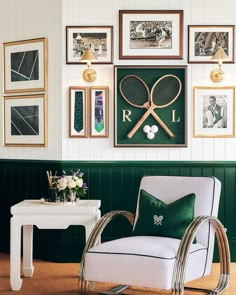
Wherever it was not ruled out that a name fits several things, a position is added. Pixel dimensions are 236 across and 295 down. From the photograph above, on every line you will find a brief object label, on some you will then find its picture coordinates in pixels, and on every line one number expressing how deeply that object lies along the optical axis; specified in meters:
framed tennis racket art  4.83
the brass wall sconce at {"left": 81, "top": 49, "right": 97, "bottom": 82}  4.81
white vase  4.24
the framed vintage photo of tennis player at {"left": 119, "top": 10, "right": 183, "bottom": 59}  4.82
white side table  4.05
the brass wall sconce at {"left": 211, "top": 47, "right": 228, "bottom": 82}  4.64
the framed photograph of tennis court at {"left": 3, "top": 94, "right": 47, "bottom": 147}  4.93
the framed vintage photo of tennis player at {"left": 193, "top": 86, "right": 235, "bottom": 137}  4.83
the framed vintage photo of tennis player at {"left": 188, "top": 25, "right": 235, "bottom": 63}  4.82
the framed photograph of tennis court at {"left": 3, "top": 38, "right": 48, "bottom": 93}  4.91
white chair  3.43
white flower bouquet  4.22
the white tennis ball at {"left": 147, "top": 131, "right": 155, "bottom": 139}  4.82
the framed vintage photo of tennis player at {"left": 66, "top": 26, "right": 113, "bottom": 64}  4.82
